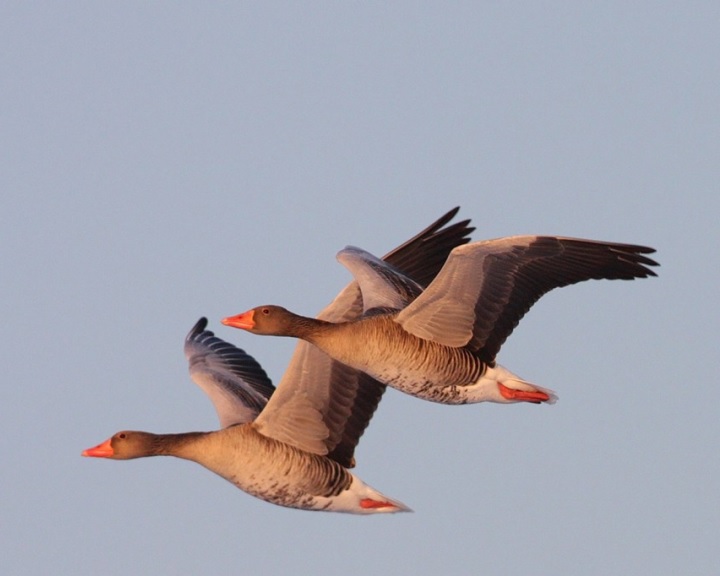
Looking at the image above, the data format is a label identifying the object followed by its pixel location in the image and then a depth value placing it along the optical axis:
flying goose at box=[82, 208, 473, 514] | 19.91
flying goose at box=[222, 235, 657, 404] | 19.73
